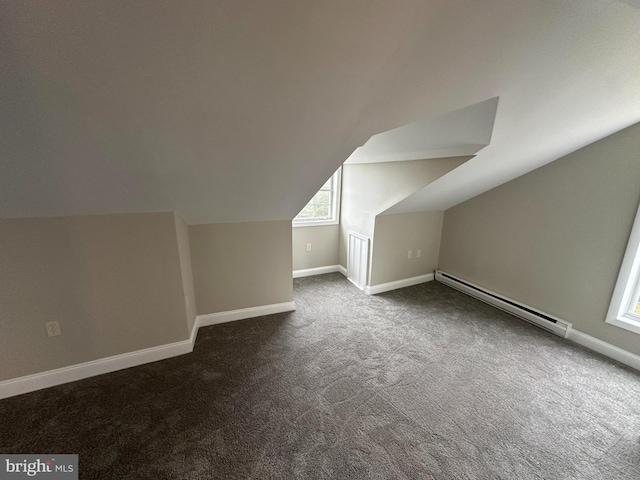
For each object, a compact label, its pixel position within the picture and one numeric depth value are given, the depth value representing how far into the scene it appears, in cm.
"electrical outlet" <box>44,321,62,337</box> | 187
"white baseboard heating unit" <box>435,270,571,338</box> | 258
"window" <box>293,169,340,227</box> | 394
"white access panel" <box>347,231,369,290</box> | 343
